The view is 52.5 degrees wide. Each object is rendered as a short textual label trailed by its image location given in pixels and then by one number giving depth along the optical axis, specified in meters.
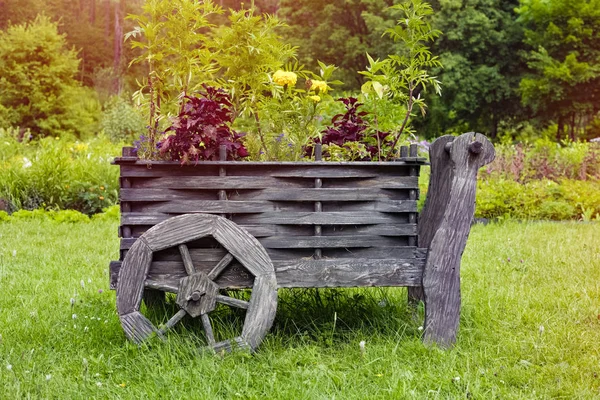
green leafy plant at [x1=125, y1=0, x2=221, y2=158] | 2.98
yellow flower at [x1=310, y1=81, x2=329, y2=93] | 3.24
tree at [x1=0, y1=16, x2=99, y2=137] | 15.95
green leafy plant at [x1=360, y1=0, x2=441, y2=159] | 3.15
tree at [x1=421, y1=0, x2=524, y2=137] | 19.44
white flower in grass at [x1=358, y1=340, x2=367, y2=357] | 2.73
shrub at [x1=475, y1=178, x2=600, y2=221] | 7.17
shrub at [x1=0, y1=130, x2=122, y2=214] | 7.72
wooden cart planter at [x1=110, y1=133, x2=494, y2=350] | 2.79
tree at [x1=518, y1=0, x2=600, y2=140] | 16.38
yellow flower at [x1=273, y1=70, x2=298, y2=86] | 3.17
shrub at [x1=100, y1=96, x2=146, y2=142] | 14.13
